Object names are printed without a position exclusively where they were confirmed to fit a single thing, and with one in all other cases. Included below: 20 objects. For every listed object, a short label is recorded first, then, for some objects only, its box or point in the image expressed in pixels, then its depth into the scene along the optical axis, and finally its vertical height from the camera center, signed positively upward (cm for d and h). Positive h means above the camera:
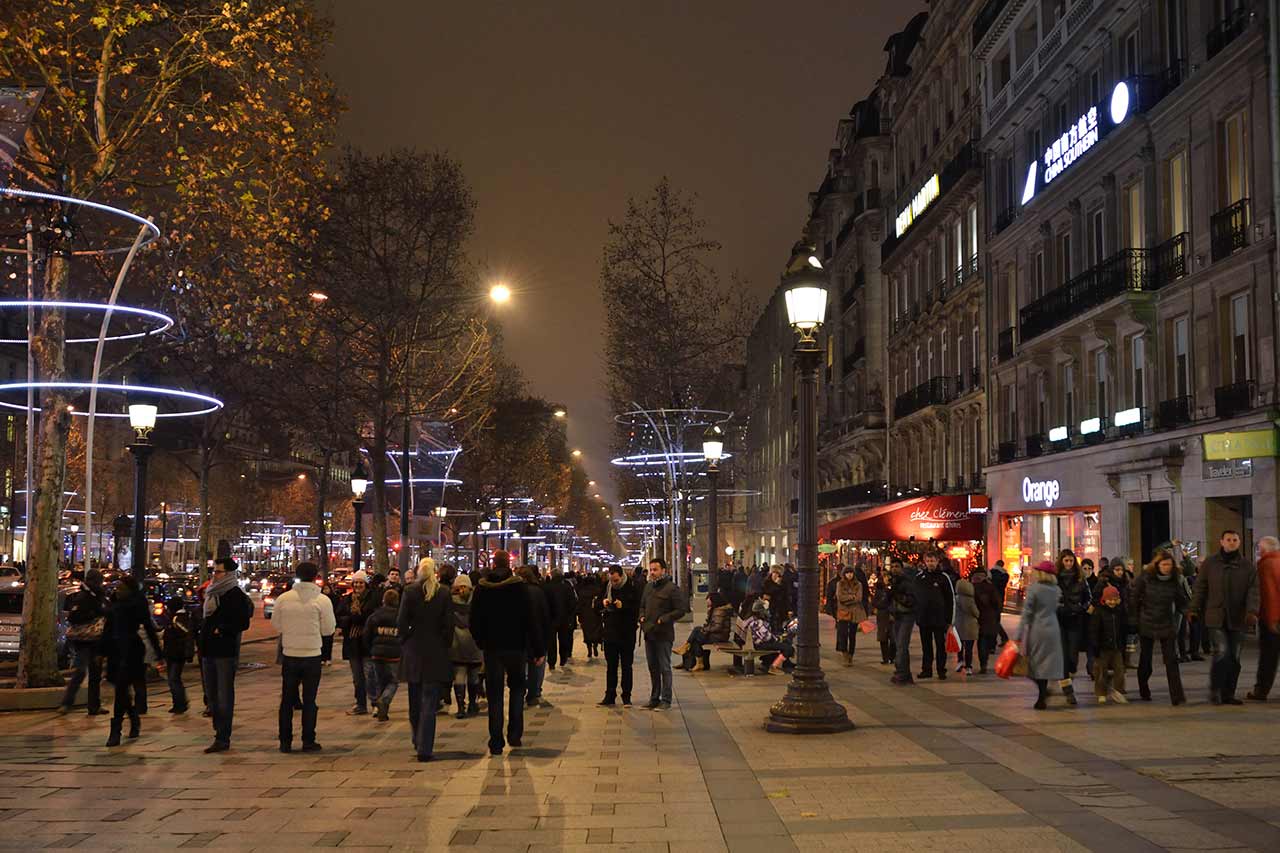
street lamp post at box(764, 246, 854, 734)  1327 +4
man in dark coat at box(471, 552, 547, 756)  1195 -82
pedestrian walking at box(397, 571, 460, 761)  1180 -100
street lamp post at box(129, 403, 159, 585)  2096 +141
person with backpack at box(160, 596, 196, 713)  1557 -138
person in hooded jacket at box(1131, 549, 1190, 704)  1527 -77
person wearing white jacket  1226 -100
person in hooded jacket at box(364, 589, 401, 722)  1450 -124
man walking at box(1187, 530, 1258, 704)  1441 -71
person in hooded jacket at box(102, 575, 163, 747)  1376 -101
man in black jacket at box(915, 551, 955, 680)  1856 -100
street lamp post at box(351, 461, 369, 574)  3686 +130
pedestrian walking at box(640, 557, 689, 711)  1552 -98
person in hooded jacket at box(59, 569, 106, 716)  1539 -99
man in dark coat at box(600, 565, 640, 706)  1592 -110
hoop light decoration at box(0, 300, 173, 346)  1598 +299
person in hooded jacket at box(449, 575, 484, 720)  1454 -128
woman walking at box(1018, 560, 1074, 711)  1499 -104
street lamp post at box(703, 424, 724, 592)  3198 +162
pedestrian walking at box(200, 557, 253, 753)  1255 -99
